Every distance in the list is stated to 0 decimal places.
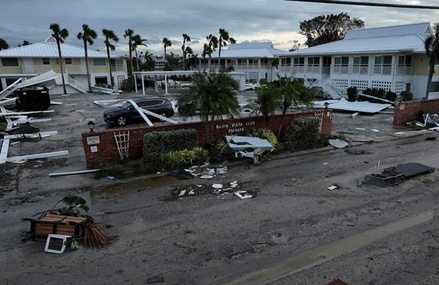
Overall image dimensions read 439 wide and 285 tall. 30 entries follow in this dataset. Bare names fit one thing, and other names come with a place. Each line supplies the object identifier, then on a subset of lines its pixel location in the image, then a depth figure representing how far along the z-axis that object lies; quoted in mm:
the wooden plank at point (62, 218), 6759
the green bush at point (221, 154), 12602
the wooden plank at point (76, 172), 11242
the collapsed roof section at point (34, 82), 25141
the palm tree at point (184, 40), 65419
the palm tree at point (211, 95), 12477
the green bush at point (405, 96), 29112
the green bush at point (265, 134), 13980
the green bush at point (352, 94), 31281
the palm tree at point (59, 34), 38656
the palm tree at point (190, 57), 65819
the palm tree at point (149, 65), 62491
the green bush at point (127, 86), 45000
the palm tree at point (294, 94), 13999
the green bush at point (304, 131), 14875
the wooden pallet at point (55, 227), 6590
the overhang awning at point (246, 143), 12352
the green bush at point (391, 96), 29125
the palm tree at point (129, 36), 47188
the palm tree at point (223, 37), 59744
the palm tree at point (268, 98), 13906
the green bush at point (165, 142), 12109
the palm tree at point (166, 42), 65500
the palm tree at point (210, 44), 59400
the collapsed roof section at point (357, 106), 24812
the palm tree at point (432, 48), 26516
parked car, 19631
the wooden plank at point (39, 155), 12930
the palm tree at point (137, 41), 50225
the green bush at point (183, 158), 11847
